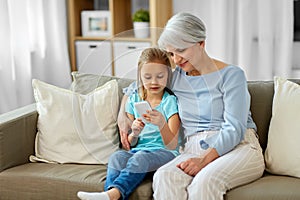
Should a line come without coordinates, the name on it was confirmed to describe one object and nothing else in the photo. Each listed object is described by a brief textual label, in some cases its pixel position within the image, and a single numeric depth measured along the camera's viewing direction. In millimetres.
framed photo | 4348
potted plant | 4227
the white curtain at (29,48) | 3791
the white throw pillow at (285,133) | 2395
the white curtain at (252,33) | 4121
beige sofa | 2348
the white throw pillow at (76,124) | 2496
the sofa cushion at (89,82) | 2523
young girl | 2217
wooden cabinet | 4141
